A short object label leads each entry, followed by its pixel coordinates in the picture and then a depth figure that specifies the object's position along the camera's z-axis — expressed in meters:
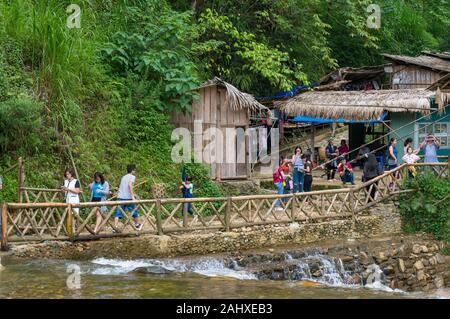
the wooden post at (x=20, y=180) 16.69
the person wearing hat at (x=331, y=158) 24.69
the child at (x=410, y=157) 20.67
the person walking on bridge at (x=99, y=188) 16.66
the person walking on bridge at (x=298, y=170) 20.59
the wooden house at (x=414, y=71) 25.48
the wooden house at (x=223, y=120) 21.80
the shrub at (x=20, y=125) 17.30
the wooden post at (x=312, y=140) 26.23
